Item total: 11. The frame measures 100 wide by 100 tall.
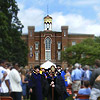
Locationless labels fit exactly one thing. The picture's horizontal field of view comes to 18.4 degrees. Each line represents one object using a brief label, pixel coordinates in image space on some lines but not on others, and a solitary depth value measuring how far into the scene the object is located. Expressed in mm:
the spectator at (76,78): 18062
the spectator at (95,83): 9088
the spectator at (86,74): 19209
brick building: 80688
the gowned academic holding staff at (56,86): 12617
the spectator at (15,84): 11281
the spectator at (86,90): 10578
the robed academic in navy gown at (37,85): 13133
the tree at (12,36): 36938
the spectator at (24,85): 16852
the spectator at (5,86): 10099
